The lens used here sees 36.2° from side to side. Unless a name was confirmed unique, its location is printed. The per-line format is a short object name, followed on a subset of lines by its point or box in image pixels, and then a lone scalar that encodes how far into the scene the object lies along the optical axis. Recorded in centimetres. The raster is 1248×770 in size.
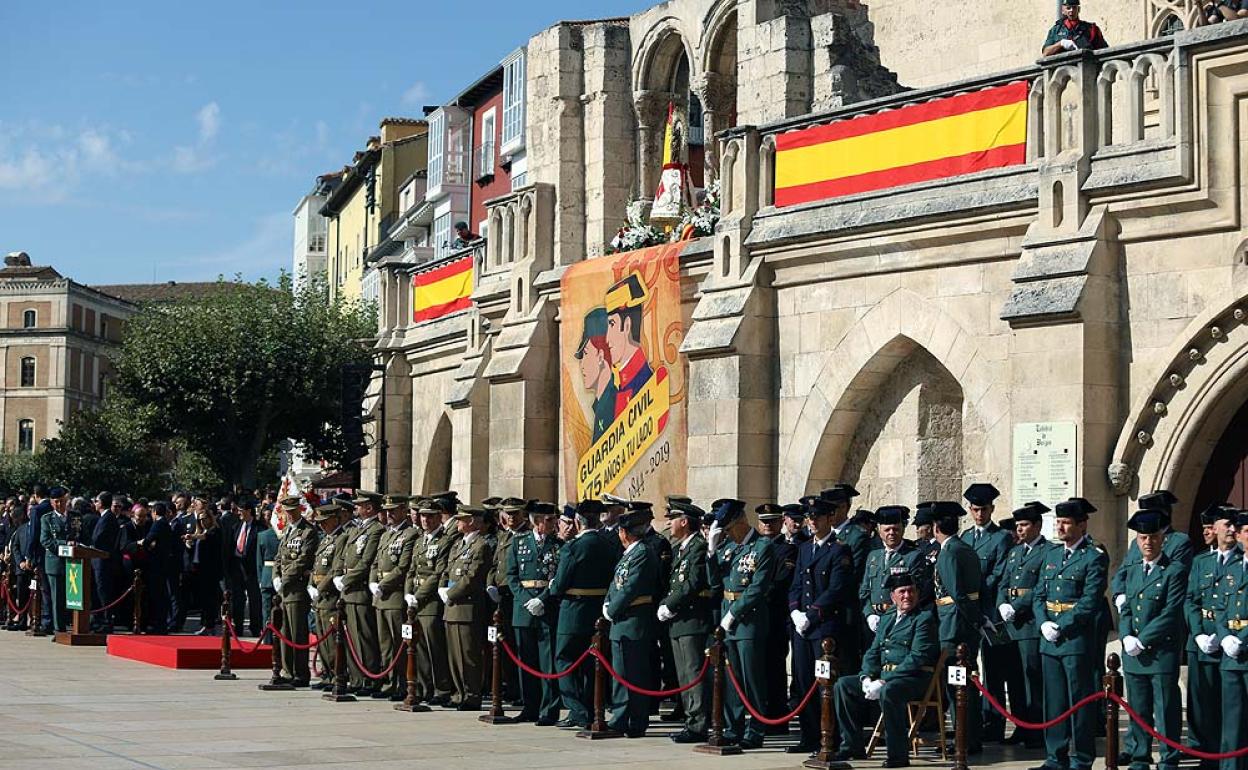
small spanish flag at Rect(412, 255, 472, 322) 2688
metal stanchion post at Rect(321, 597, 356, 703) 1708
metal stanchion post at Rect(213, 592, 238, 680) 1877
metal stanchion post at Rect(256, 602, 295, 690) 1814
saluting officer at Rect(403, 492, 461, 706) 1650
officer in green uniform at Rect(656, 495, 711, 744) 1414
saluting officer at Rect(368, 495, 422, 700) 1697
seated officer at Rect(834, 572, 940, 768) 1239
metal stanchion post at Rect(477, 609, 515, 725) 1528
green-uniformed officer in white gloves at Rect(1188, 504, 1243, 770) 1162
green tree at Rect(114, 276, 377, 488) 3853
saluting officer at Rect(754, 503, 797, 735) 1412
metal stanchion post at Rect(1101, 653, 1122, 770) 1116
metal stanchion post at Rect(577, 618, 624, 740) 1432
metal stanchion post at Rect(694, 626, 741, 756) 1338
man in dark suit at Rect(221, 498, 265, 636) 2323
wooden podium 2325
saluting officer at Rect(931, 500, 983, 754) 1298
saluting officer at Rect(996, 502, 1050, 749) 1313
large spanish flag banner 1695
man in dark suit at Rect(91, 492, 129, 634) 2452
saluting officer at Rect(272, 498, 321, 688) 1841
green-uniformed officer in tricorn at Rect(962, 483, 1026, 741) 1388
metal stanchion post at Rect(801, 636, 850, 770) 1244
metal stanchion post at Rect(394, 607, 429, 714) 1619
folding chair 1280
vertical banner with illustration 2064
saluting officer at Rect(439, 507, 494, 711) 1614
